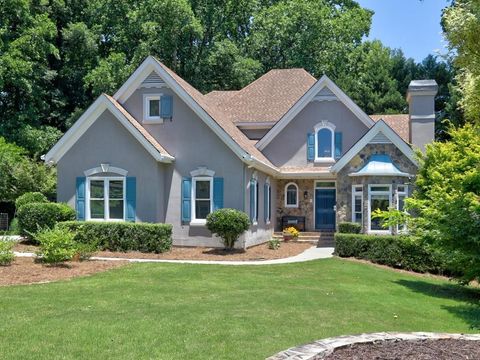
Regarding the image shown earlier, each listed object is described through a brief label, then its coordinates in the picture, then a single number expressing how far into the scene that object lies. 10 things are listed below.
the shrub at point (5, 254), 14.17
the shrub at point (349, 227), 21.27
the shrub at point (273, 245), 21.12
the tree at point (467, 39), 10.70
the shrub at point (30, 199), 21.59
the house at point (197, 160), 20.62
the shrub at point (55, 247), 14.53
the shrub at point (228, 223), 18.73
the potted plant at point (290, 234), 23.89
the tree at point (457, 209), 12.42
